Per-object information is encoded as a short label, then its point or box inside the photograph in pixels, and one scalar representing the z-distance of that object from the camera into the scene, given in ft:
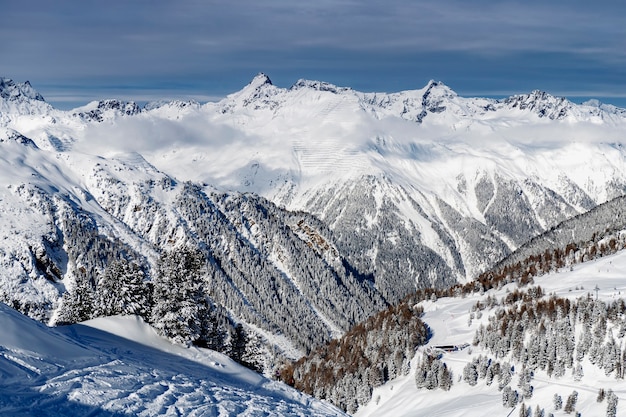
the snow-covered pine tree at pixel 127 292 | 179.98
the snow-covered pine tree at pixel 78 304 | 212.64
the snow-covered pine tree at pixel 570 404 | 286.05
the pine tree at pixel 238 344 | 232.94
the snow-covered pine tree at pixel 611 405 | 268.41
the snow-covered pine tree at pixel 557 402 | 292.81
